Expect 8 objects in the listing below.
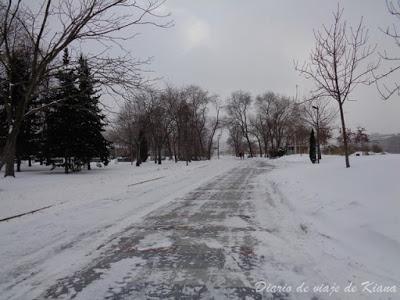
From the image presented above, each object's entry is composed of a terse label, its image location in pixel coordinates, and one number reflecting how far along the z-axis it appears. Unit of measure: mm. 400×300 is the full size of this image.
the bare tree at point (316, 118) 43844
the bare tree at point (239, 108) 87875
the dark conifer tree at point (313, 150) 36181
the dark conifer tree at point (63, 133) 31906
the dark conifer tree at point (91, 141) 33025
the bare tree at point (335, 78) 18766
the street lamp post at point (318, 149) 37850
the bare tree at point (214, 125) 84150
